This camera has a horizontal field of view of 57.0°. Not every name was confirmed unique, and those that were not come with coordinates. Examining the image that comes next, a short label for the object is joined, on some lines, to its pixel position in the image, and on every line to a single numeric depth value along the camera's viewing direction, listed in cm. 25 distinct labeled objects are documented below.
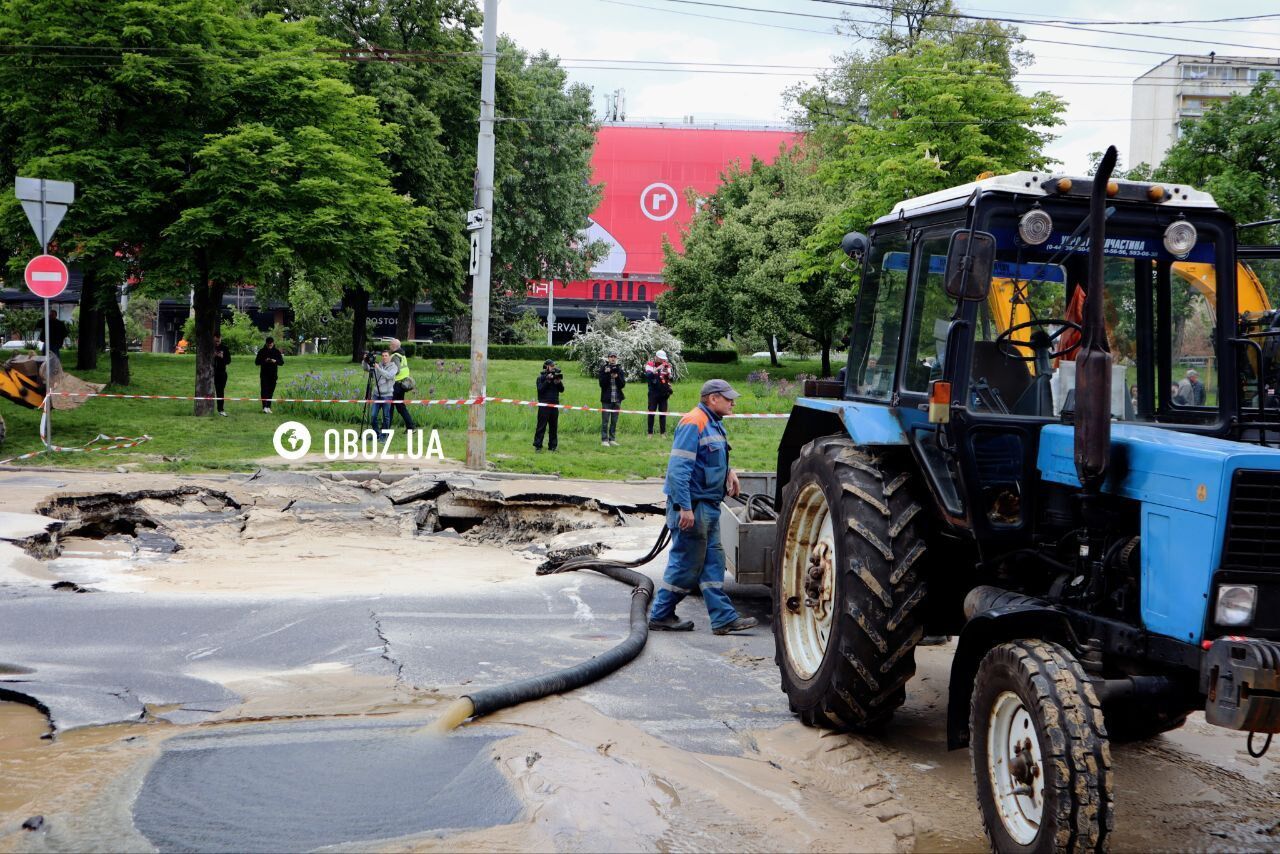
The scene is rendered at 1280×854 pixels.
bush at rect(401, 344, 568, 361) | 4634
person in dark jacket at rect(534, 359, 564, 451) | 2252
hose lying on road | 611
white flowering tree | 3703
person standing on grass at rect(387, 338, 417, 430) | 2188
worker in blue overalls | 894
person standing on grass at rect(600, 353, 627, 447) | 2389
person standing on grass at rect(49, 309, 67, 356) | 3272
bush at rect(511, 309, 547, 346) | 5781
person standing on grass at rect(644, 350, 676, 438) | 2484
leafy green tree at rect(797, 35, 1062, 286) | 2478
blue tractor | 436
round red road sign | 1772
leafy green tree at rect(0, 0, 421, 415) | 2181
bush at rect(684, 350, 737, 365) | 4903
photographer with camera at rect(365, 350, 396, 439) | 2170
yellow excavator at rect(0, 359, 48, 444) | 1992
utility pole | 1911
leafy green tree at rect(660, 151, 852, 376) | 3869
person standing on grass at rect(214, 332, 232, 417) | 2566
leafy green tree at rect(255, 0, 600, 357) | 3641
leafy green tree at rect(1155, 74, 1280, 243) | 2148
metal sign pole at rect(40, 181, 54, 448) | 1941
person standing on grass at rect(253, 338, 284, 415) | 2523
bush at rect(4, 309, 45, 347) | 4962
